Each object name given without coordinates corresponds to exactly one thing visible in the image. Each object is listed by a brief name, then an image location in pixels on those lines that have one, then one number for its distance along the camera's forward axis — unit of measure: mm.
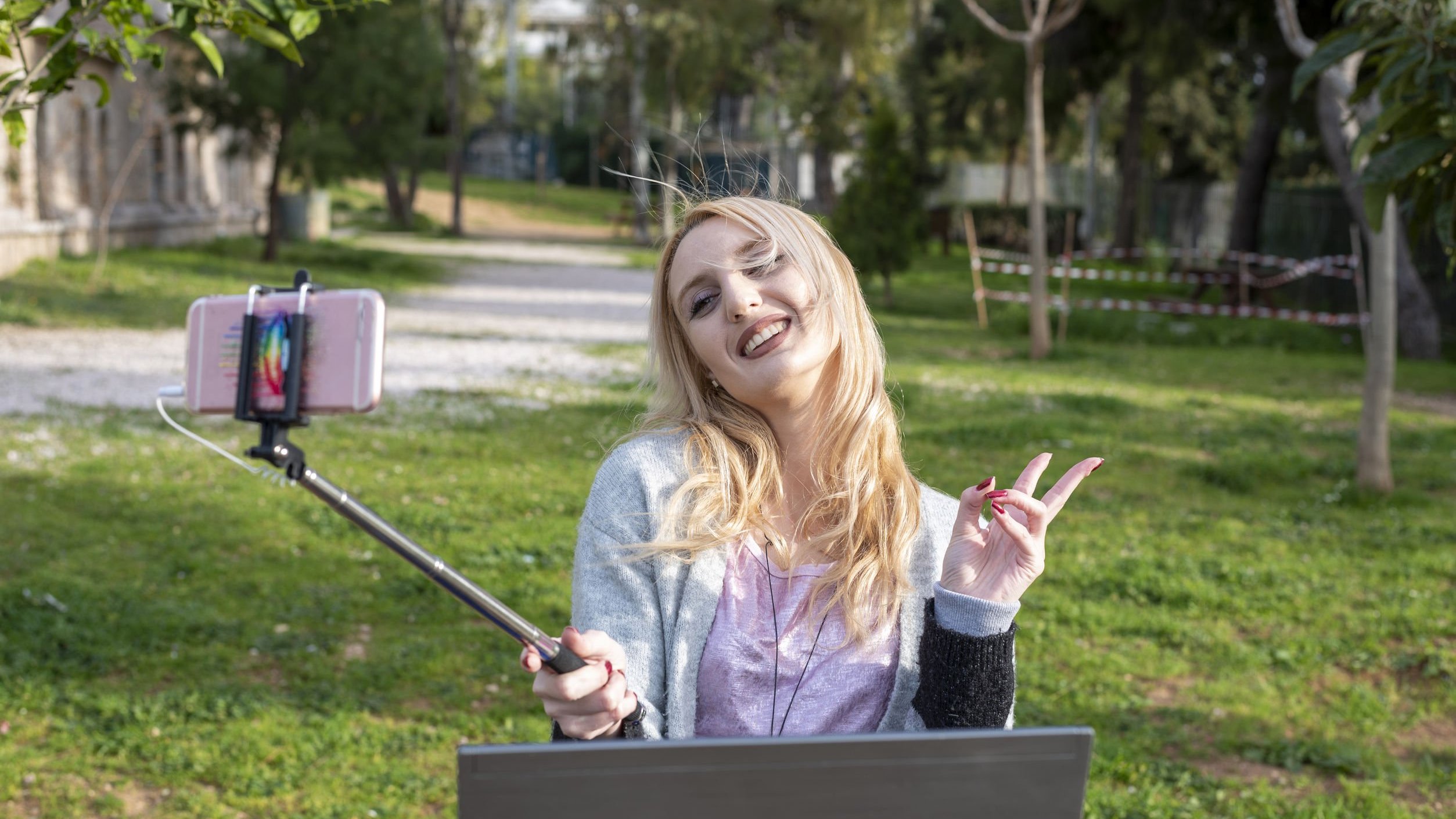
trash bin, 29594
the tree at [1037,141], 13227
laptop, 1258
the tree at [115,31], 2633
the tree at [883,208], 19766
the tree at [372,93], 21094
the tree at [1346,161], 8305
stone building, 18141
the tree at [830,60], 34594
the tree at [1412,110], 3284
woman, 1924
